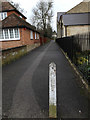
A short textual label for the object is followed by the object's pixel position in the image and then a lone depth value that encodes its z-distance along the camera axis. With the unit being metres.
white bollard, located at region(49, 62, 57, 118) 2.19
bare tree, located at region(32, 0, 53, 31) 35.33
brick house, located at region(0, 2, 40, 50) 14.44
